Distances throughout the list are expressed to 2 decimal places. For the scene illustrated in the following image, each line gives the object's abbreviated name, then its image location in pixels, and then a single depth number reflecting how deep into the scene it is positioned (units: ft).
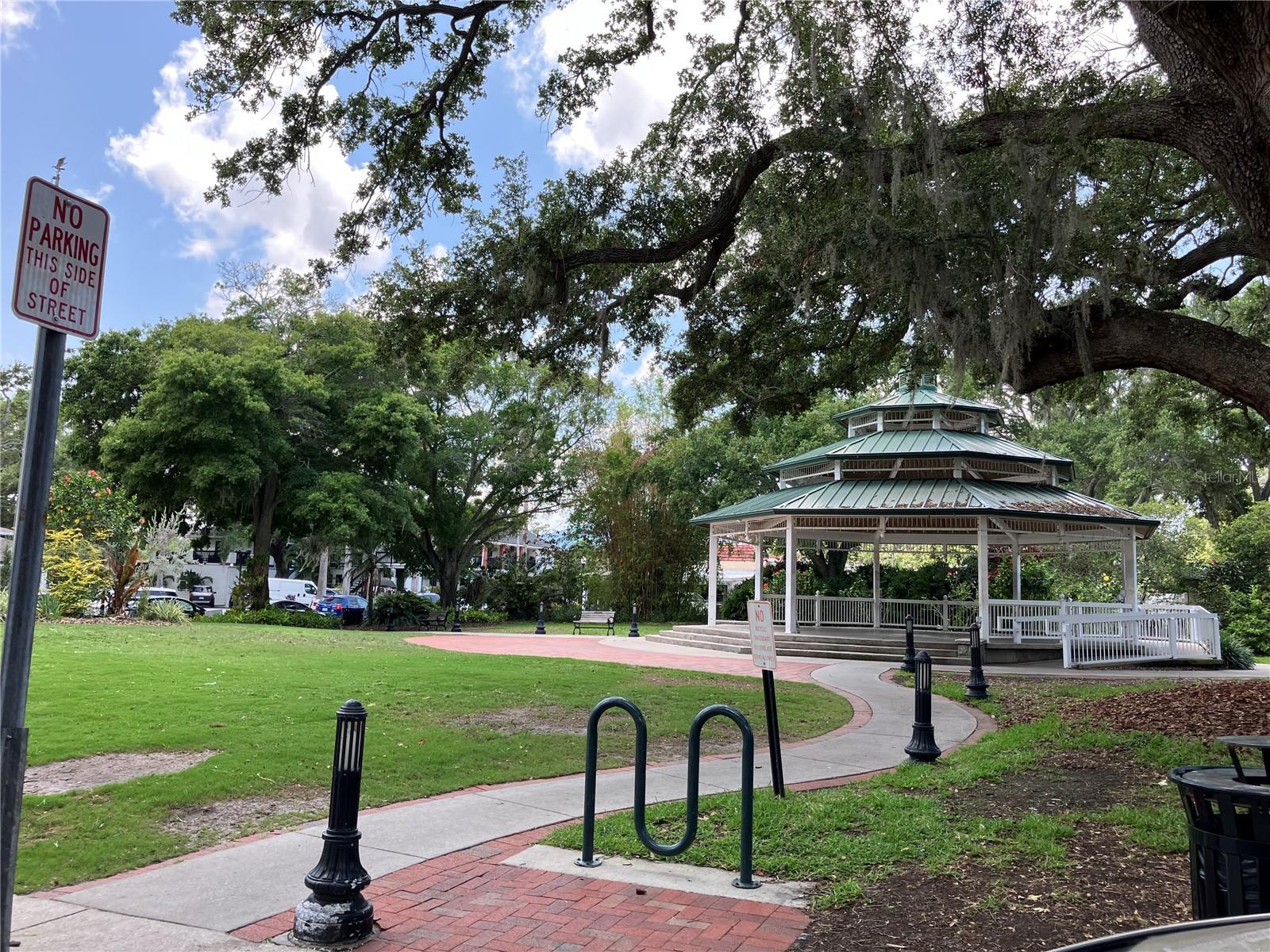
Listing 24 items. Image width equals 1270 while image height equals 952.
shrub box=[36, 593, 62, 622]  68.85
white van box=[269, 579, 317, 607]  140.70
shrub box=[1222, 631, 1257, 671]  65.31
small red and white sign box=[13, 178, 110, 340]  10.18
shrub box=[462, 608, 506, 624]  123.95
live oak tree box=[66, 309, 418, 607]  92.79
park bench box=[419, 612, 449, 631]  113.60
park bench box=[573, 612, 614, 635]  103.86
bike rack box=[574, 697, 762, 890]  16.92
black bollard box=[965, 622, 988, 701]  45.93
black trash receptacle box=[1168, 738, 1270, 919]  10.44
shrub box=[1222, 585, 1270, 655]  81.87
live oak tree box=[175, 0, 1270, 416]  29.32
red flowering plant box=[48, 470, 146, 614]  74.59
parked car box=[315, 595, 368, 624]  114.73
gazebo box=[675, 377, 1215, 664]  68.74
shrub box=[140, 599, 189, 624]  76.02
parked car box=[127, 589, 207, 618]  77.61
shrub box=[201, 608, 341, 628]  91.97
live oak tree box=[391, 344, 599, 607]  128.67
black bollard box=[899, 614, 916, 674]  55.88
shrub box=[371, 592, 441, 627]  112.88
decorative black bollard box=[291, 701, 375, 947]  14.08
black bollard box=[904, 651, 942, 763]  28.17
